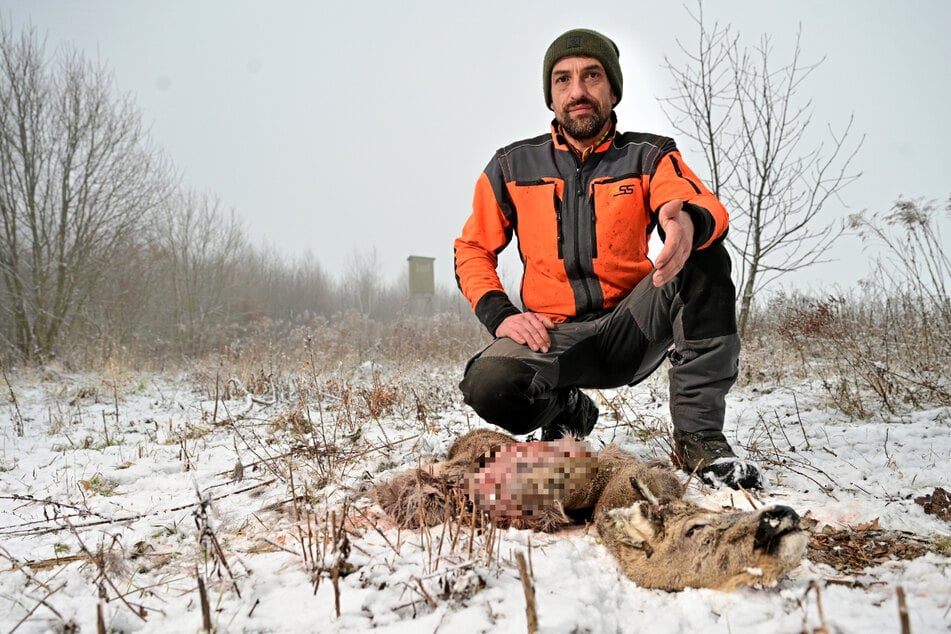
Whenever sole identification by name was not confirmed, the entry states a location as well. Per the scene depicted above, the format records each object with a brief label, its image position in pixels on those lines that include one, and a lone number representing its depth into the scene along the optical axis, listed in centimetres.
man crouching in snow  217
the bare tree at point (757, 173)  580
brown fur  119
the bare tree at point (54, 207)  1169
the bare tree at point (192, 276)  1803
